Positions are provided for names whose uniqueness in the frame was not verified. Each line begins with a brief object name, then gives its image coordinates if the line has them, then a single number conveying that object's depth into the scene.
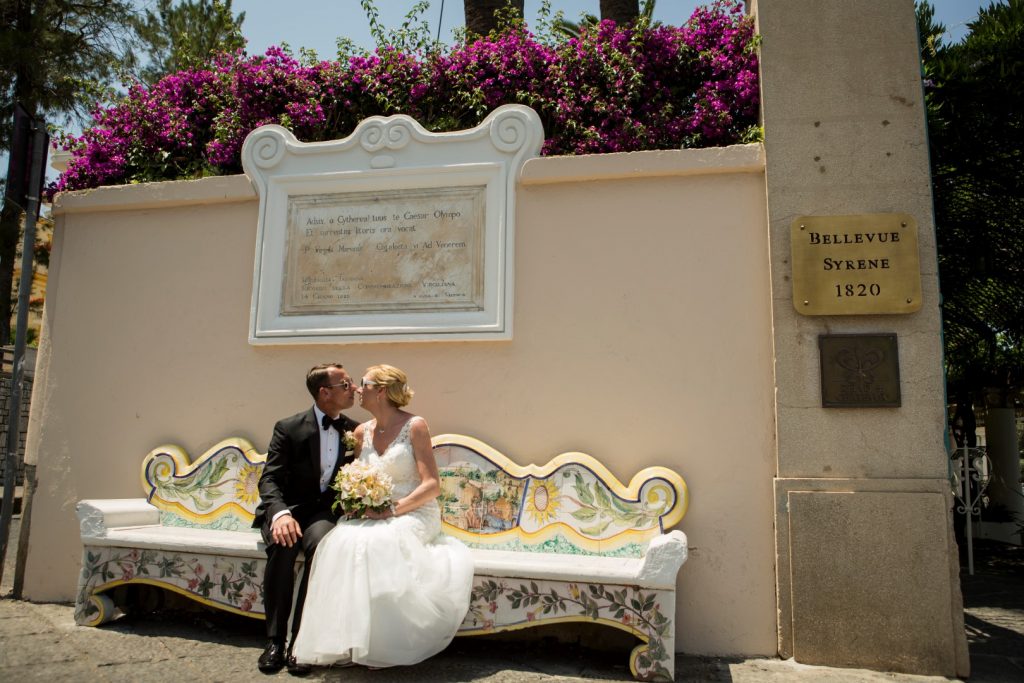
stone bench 3.58
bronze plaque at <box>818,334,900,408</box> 4.04
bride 3.38
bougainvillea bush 5.39
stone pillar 3.86
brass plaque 4.10
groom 3.82
